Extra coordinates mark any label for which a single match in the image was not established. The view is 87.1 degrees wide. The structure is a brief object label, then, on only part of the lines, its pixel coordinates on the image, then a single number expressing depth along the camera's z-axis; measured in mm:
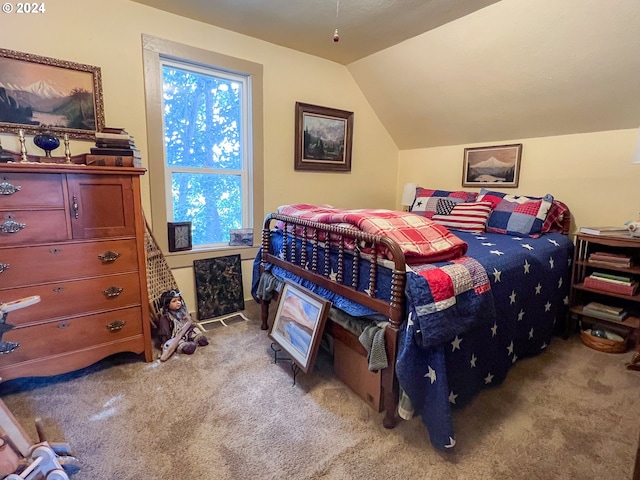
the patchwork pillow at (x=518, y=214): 2559
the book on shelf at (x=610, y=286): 2204
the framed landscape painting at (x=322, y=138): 3150
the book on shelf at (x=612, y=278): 2232
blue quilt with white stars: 1360
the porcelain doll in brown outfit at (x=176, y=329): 2180
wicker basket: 2240
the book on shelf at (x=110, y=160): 1807
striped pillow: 2750
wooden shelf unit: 2195
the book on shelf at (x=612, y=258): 2211
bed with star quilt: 1362
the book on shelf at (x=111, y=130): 1940
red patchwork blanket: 1547
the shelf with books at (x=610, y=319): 2248
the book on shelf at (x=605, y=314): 2276
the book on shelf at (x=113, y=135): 1841
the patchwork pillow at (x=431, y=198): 3087
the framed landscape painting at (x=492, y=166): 3049
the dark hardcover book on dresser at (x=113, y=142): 1841
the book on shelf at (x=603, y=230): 2248
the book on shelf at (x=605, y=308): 2298
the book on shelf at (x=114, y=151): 1841
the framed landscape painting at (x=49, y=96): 1937
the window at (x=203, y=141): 2463
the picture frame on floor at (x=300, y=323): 1753
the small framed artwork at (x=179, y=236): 2617
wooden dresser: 1648
